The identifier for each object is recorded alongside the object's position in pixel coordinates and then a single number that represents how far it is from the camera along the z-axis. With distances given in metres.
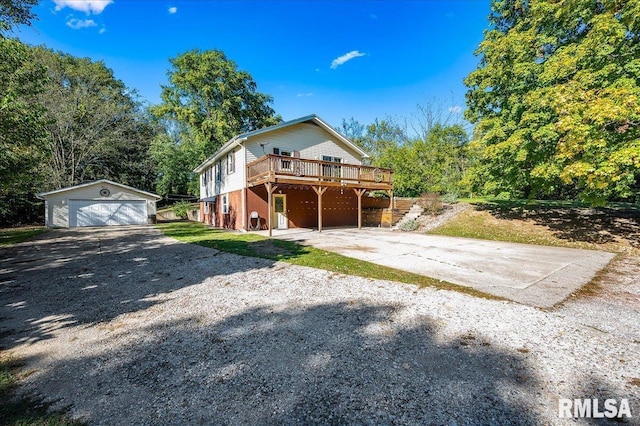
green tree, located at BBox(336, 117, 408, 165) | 33.44
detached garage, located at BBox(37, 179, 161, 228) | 19.73
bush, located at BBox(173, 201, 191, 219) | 29.22
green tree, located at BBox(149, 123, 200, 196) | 27.02
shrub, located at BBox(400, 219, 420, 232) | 14.80
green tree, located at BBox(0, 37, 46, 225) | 7.63
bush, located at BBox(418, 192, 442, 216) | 15.82
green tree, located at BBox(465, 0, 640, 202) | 7.93
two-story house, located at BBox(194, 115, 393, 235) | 14.07
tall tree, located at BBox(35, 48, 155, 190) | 24.48
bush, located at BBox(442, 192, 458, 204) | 16.89
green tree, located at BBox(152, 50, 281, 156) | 28.69
